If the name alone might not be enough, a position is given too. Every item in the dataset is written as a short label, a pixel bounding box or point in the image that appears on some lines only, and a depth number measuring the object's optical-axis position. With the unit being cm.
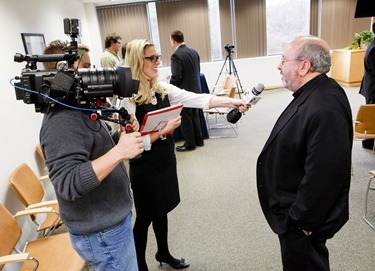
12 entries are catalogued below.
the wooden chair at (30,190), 203
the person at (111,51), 415
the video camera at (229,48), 638
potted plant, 663
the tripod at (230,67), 640
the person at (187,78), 407
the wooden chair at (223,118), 465
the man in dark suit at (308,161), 116
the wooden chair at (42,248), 162
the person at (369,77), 327
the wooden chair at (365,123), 299
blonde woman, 162
